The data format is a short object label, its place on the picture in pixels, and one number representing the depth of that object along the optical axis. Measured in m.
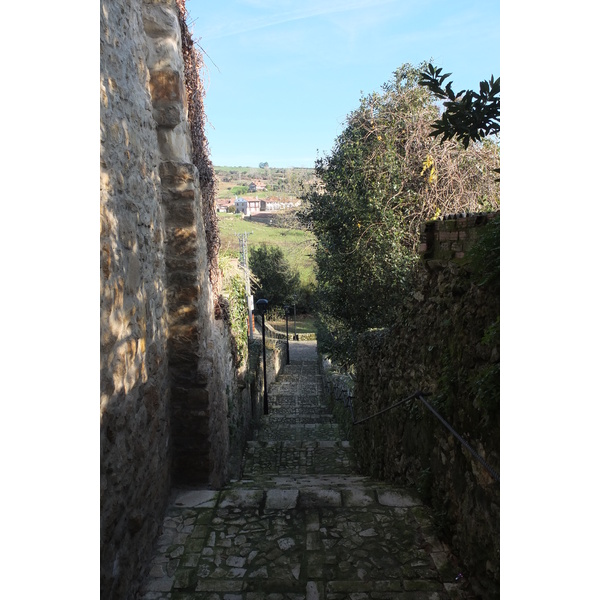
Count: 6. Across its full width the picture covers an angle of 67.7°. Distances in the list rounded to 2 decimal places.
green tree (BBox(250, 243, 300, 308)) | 31.33
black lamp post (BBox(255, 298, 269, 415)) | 10.43
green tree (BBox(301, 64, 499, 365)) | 8.48
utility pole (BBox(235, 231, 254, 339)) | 10.15
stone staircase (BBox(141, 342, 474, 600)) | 2.77
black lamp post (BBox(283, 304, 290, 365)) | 18.83
